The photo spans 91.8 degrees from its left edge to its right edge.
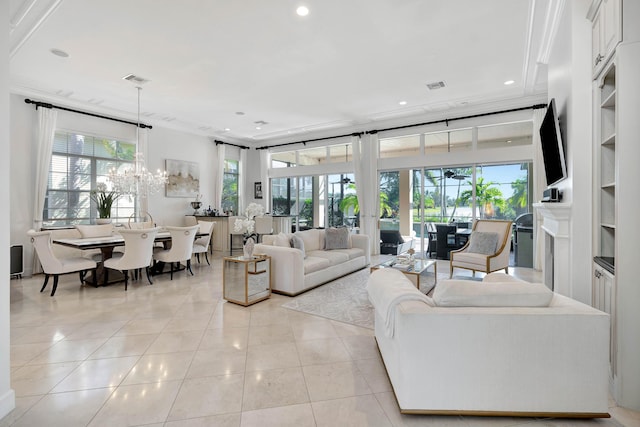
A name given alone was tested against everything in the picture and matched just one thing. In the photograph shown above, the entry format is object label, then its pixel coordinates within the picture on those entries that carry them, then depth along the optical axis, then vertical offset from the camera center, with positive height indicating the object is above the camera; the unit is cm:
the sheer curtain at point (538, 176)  559 +75
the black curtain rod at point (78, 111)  543 +191
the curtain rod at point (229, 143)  862 +200
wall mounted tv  296 +73
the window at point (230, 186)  905 +80
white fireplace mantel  262 -22
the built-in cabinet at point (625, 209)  187 +6
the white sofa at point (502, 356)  170 -77
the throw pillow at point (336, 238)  567 -44
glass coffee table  396 -71
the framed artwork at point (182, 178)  754 +86
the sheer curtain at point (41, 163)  541 +83
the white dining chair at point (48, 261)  416 -70
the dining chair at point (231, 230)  783 -43
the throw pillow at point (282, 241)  466 -41
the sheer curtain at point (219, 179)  858 +93
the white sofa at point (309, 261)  419 -71
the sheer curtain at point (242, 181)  938 +97
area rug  342 -111
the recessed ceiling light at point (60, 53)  399 +205
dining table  446 -49
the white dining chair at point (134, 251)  448 -59
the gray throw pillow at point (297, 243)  469 -44
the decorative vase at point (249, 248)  391 -44
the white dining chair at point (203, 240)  608 -56
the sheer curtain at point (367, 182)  751 +82
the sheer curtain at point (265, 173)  942 +121
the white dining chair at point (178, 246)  517 -57
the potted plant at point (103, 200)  618 +21
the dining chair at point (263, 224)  726 -25
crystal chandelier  540 +59
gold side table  384 -94
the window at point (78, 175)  583 +71
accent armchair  474 -53
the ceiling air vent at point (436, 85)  514 +221
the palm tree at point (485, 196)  623 +43
